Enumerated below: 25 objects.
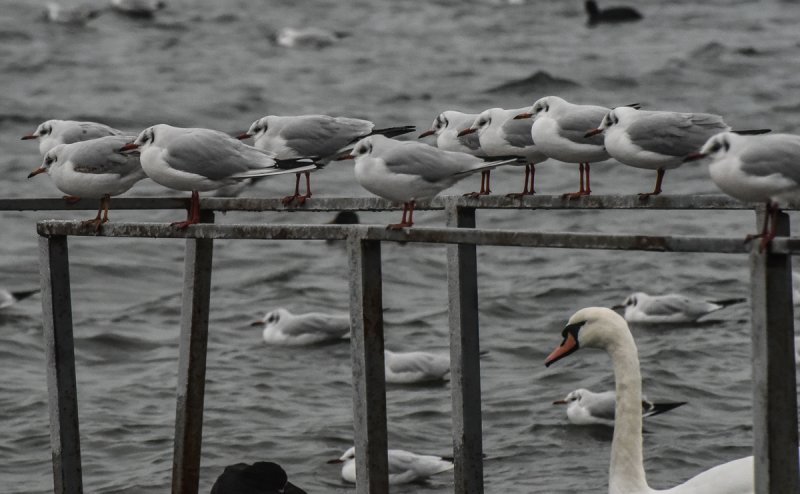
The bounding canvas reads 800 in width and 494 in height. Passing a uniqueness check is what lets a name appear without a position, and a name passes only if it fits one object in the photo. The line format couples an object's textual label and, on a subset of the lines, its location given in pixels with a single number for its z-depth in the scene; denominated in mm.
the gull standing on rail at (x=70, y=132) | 20516
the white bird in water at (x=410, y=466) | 24236
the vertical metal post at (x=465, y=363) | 17516
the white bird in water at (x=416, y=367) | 31516
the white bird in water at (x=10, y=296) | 39531
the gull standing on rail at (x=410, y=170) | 15922
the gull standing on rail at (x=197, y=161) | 17016
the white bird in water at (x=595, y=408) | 27672
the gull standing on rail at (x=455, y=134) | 19984
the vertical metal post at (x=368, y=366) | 15398
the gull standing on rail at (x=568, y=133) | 18312
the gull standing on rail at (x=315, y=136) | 19641
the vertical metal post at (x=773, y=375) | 12008
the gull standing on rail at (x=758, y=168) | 12727
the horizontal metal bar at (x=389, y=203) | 16406
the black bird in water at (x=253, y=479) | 19891
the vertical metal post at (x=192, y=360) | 20750
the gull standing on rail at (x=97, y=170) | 17766
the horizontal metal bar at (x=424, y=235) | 12405
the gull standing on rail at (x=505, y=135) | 19047
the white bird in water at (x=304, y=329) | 35750
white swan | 14711
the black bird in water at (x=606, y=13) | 78750
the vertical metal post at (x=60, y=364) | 18547
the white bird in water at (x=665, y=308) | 35375
